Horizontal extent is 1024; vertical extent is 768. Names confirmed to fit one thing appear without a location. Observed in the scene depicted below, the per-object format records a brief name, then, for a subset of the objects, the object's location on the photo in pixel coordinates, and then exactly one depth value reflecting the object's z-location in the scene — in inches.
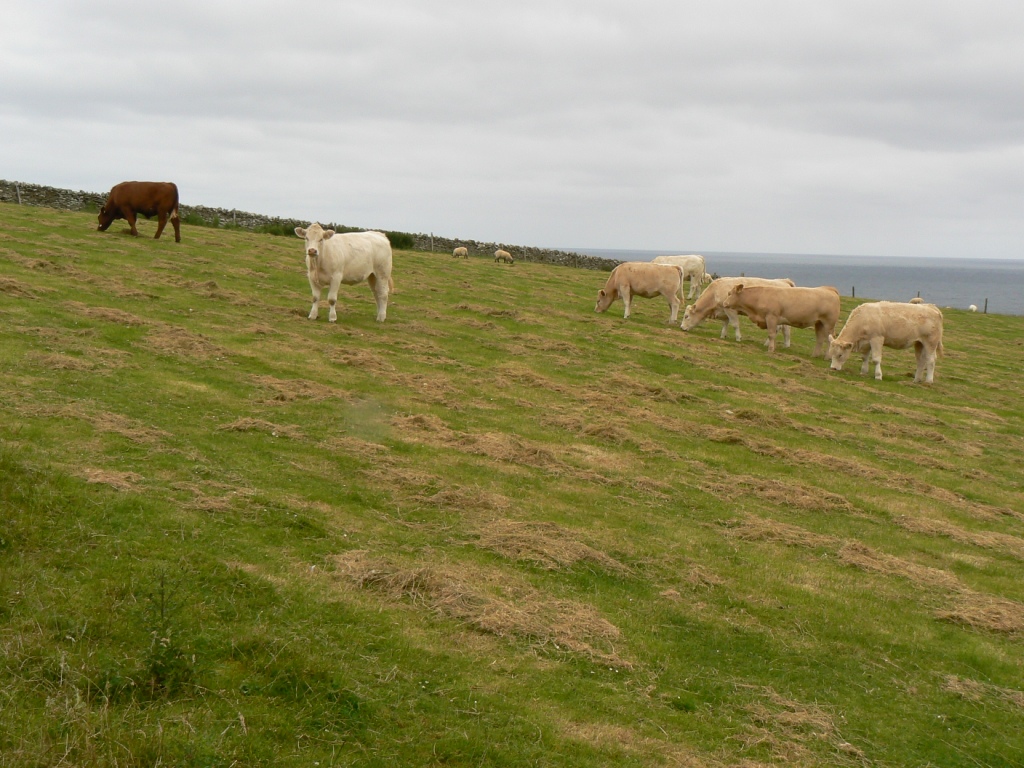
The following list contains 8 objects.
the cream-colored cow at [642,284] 1188.5
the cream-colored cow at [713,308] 1133.1
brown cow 1143.6
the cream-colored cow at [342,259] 816.3
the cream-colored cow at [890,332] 971.3
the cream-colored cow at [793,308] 1037.8
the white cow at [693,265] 1606.8
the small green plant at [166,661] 226.2
